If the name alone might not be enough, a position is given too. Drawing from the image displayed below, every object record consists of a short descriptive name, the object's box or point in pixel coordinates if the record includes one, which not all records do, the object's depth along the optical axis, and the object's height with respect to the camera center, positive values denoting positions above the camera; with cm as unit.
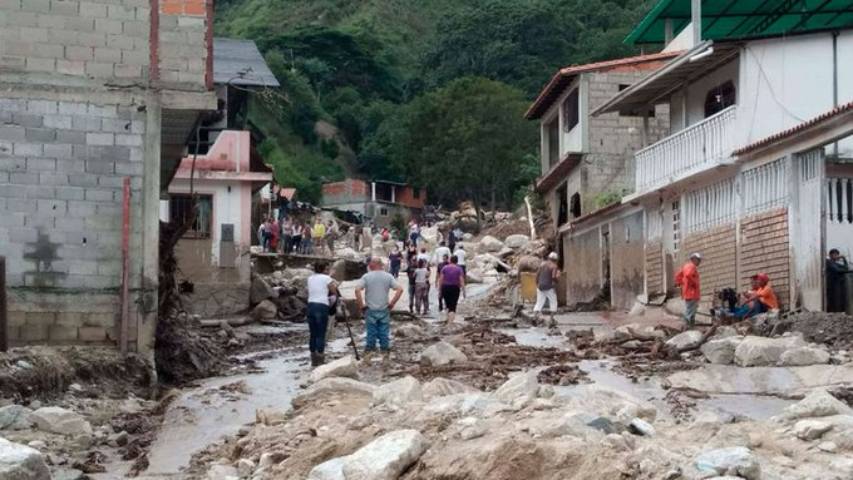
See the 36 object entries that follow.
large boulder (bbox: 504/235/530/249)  4598 +144
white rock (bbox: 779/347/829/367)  1348 -94
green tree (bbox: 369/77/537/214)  5753 +697
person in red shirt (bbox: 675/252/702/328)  1809 -13
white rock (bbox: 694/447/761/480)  687 -112
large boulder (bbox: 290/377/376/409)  1174 -117
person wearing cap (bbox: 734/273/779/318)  1762 -34
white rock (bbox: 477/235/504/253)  4653 +129
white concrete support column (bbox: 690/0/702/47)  2366 +537
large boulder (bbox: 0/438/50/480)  798 -132
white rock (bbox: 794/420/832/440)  804 -107
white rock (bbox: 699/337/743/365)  1440 -93
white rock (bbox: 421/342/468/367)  1495 -103
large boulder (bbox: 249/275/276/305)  2941 -41
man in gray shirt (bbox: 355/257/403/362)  1597 -37
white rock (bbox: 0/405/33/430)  1117 -140
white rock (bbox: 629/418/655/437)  835 -110
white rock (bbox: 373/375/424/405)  1023 -106
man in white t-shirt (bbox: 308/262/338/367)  1570 -42
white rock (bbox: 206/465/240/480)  928 -161
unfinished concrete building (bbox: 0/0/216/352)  1555 +160
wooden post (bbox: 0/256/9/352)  1434 -54
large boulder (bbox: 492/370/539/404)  969 -99
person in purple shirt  2319 -19
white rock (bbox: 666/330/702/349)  1566 -87
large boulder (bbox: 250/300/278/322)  2833 -86
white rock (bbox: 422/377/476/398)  1092 -108
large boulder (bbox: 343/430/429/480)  784 -125
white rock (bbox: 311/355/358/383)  1331 -109
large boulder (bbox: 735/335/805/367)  1381 -89
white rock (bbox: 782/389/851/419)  870 -100
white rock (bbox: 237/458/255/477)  930 -156
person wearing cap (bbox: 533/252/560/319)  2345 -13
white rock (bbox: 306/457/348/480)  817 -140
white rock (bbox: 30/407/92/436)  1134 -145
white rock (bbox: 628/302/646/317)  2358 -69
